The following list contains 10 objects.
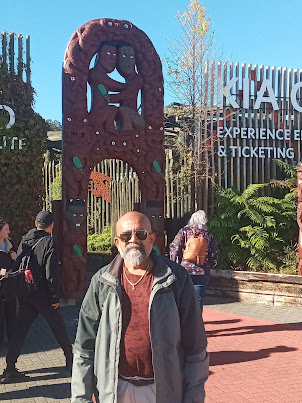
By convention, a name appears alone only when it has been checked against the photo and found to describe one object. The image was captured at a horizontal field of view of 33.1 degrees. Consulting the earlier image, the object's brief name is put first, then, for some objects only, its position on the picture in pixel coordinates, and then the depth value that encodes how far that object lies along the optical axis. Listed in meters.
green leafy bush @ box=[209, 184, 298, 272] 10.91
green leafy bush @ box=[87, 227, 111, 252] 14.55
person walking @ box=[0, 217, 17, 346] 6.09
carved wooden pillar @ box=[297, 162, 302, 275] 9.95
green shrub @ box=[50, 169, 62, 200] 16.17
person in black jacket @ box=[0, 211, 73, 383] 5.30
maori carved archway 9.32
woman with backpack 6.79
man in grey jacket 2.56
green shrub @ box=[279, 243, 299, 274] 10.59
